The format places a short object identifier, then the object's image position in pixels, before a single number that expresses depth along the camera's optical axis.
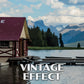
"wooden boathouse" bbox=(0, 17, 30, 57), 45.59
